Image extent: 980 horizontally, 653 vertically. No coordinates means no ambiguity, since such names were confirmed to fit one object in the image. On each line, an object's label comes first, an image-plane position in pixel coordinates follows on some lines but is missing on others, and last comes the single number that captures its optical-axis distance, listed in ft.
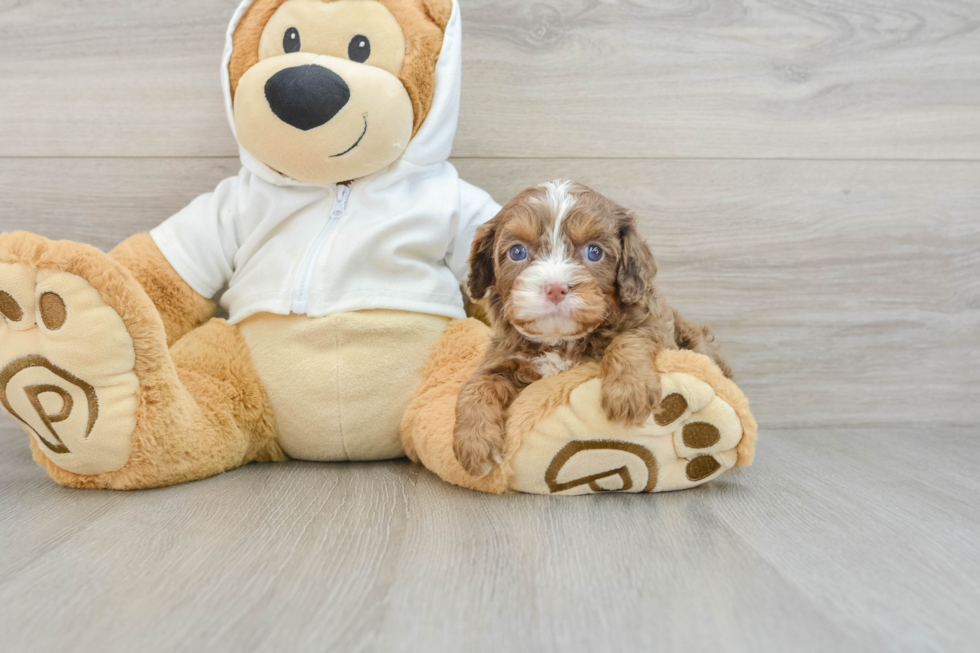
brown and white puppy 3.28
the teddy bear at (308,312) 3.49
